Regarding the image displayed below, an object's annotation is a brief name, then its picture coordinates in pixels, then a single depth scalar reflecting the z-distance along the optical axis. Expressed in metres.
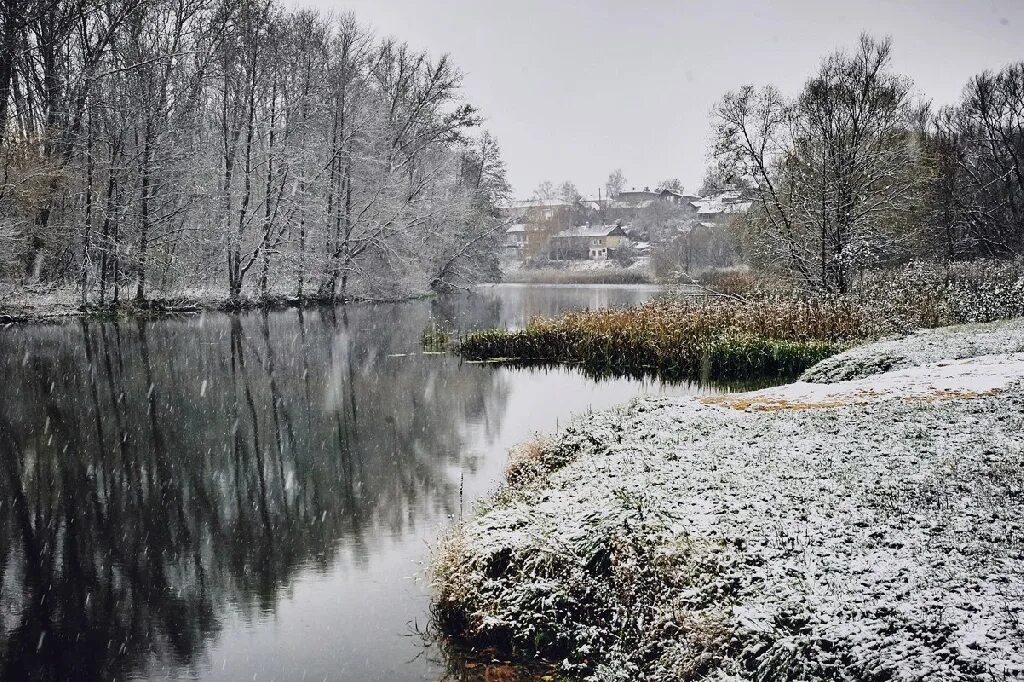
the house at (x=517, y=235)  110.81
